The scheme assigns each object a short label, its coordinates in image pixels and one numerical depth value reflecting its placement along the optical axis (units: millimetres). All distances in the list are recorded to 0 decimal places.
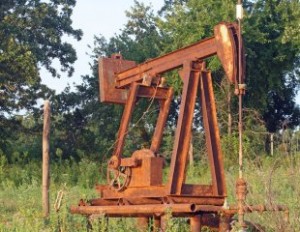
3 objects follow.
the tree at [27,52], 28453
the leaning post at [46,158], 11258
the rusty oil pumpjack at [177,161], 9730
